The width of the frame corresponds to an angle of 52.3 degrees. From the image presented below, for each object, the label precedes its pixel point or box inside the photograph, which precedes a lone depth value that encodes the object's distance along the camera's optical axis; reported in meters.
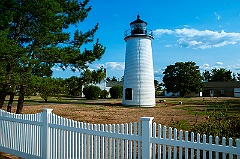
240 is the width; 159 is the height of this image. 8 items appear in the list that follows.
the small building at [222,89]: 58.63
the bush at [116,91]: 42.50
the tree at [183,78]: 52.44
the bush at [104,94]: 44.16
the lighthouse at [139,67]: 24.11
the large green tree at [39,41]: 7.41
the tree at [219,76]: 71.44
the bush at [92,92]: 36.93
